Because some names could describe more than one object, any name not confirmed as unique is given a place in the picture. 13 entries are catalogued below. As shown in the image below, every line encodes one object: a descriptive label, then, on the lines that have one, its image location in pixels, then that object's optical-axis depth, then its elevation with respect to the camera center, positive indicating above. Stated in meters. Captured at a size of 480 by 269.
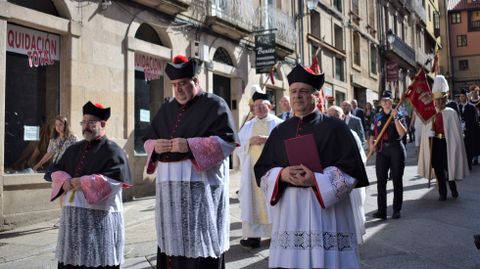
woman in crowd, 7.70 +0.24
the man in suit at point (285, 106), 7.51 +0.71
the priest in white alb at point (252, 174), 5.98 -0.30
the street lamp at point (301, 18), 18.09 +5.12
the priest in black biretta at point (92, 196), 4.12 -0.37
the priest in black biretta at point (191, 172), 3.72 -0.17
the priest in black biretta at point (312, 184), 3.15 -0.23
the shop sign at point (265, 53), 14.88 +3.13
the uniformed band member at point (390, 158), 7.25 -0.15
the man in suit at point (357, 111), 14.06 +1.18
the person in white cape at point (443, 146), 8.51 +0.03
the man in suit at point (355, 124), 9.67 +0.52
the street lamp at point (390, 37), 27.59 +6.62
